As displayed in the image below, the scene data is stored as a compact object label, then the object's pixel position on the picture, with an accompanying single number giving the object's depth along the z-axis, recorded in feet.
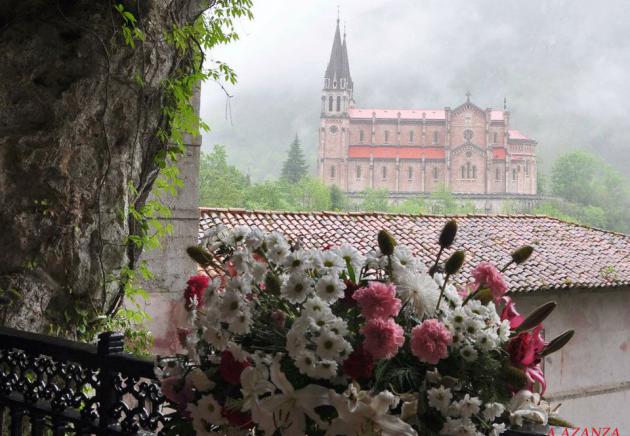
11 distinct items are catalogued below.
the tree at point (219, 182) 169.78
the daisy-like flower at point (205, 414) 5.01
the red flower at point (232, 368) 4.92
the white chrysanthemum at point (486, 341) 4.63
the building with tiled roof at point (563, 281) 43.14
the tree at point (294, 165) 272.51
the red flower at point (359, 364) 4.58
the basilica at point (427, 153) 236.22
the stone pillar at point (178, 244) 21.49
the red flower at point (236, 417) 4.97
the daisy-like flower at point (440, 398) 4.44
